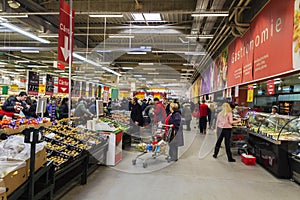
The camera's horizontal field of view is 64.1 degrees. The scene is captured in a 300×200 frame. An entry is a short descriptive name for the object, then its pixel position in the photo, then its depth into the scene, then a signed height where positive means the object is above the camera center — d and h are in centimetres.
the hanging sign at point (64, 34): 511 +140
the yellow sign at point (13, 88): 2194 +72
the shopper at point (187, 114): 1302 -74
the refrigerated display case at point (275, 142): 506 -87
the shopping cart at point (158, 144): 600 -113
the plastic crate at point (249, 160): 627 -150
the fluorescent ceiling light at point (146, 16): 837 +302
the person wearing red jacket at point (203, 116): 1159 -72
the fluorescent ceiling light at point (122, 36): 1027 +278
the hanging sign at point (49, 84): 1282 +68
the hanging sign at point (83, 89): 1639 +63
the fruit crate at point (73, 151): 400 -93
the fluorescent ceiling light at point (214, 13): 719 +268
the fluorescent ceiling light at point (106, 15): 736 +259
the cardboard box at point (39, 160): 264 -76
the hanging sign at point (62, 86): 911 +44
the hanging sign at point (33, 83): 1182 +67
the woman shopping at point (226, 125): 667 -64
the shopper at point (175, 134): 638 -90
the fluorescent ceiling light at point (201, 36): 997 +280
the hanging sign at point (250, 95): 845 +28
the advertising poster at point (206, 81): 1520 +138
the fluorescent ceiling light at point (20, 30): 767 +230
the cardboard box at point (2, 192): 195 -80
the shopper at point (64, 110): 880 -47
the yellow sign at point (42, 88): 1427 +52
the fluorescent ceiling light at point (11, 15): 788 +268
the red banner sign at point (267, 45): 477 +145
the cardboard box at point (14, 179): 224 -82
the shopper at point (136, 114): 870 -55
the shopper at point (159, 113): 988 -53
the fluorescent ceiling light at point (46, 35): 998 +261
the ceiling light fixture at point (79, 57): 1249 +218
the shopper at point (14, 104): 668 -25
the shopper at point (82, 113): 855 -54
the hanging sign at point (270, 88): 681 +45
